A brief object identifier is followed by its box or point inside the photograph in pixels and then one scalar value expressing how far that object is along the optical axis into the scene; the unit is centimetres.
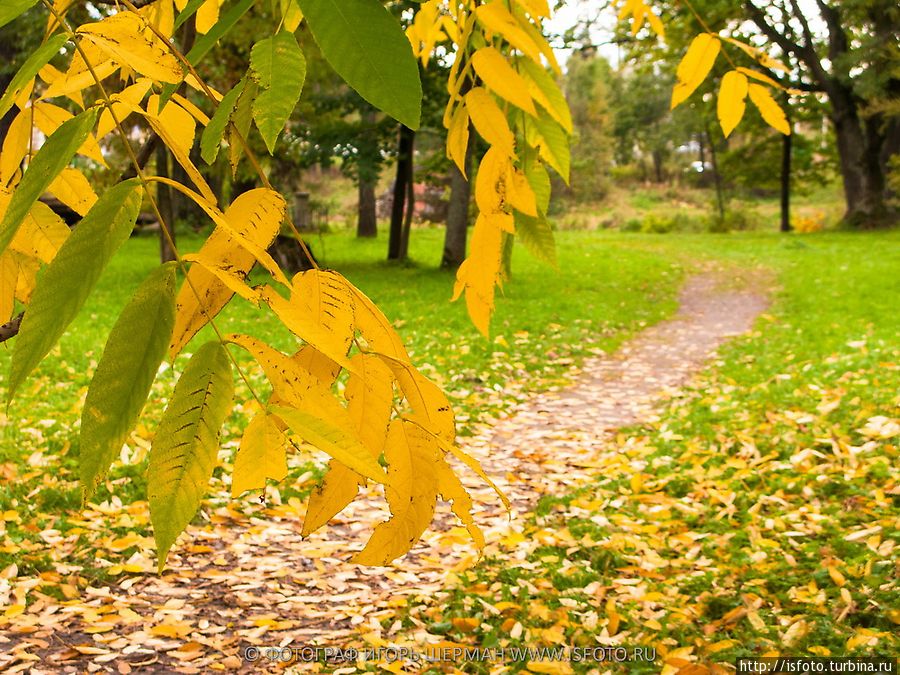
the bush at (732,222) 2686
